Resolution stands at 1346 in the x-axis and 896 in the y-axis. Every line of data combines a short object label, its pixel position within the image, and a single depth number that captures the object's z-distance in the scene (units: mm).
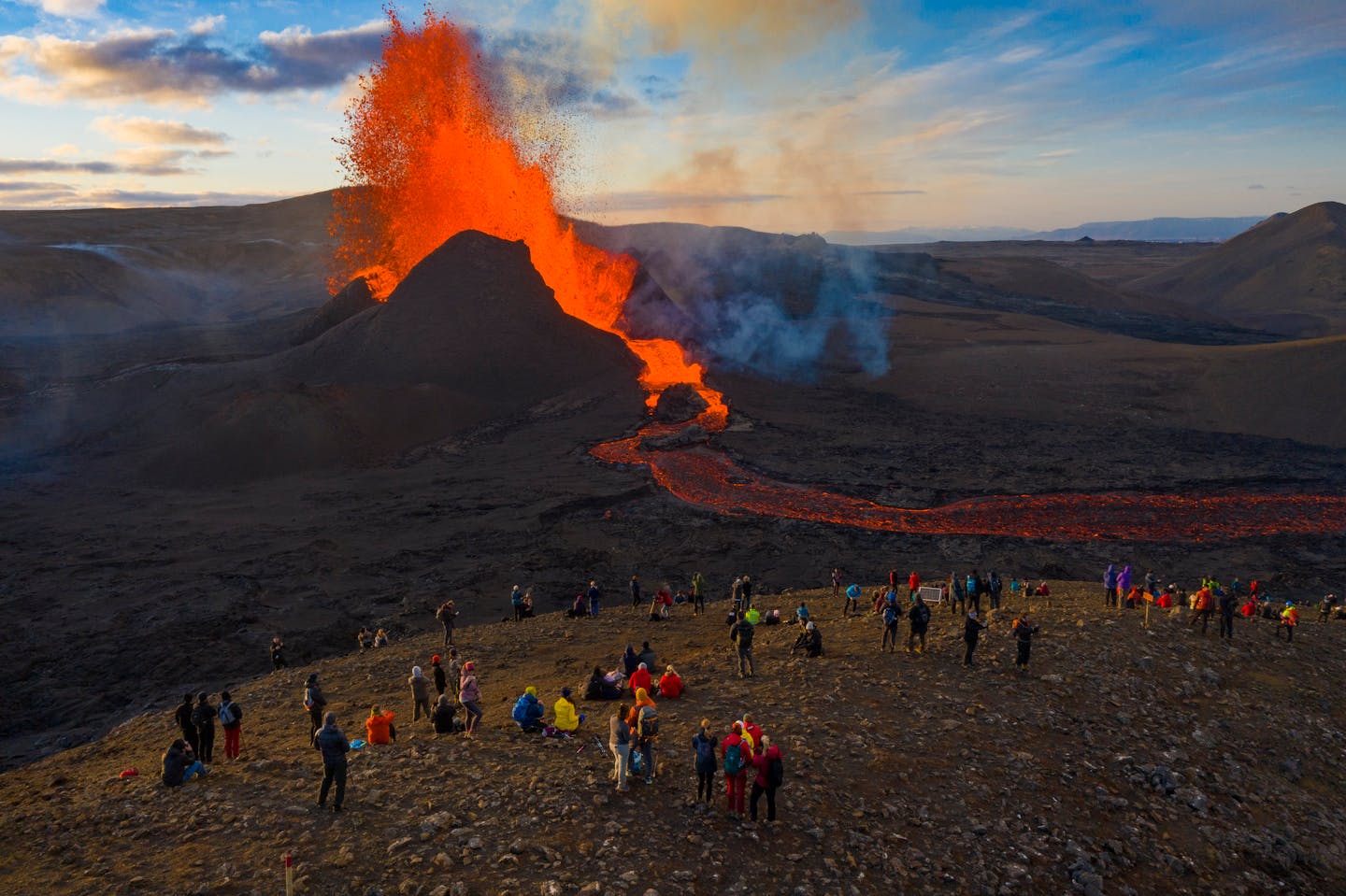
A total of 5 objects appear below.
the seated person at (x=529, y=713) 15117
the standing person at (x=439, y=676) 18734
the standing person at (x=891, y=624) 19109
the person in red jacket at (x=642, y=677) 16375
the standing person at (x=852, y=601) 23781
